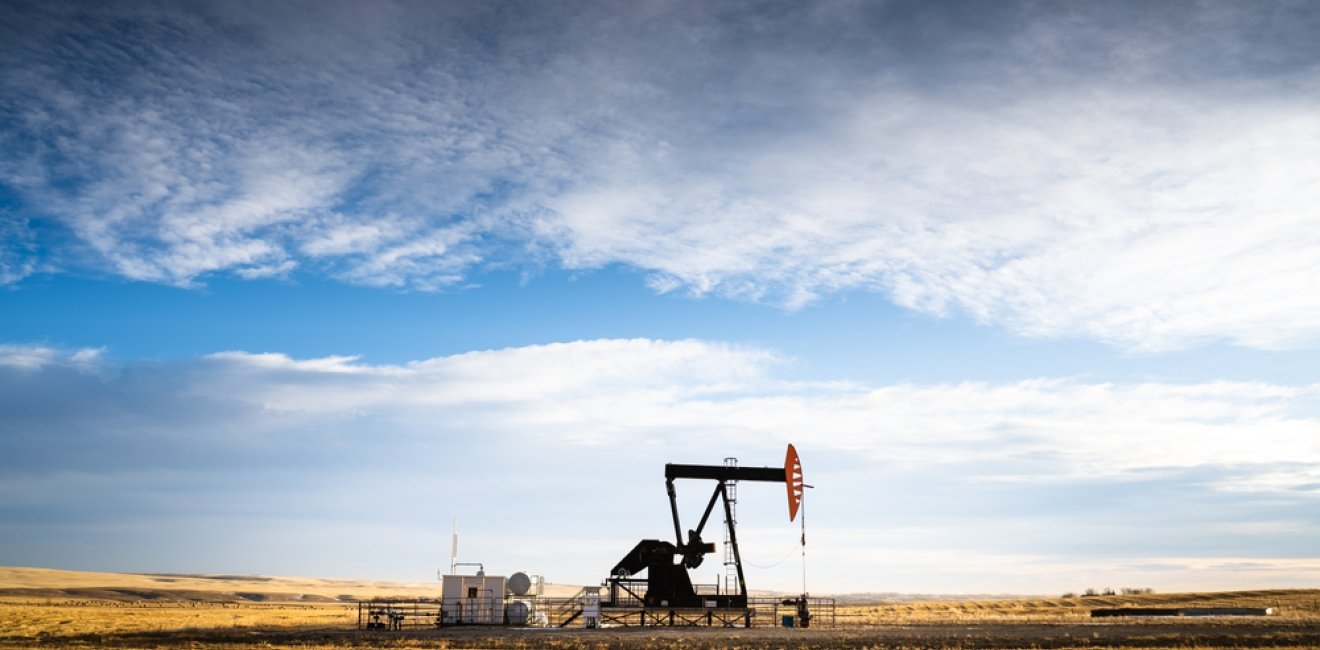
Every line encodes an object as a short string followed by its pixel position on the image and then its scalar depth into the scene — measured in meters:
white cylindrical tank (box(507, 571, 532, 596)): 37.81
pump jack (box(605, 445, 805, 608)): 36.12
